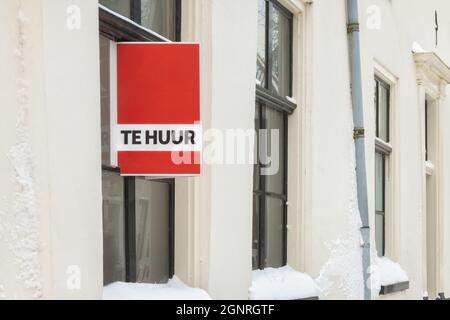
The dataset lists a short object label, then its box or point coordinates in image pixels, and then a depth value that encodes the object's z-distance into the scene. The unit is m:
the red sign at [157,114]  5.80
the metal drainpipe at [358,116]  11.43
